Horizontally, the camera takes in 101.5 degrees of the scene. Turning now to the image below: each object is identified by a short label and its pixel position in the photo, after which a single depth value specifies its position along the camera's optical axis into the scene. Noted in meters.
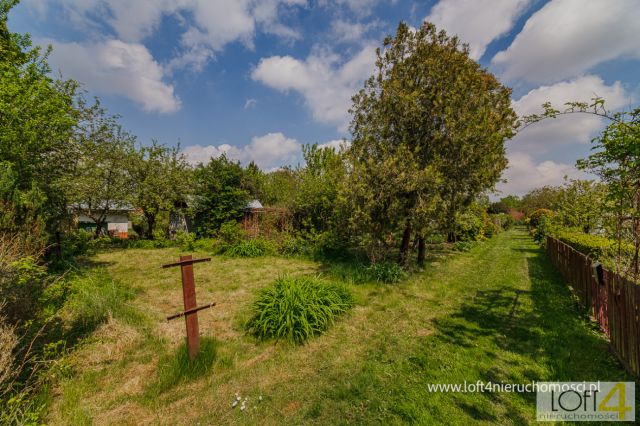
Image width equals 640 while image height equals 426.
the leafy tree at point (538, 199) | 28.29
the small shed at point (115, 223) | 23.82
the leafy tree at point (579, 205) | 11.99
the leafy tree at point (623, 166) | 3.41
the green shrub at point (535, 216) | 24.29
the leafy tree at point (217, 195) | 18.17
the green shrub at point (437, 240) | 17.48
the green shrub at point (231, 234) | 14.51
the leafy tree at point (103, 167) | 11.59
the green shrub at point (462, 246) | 15.27
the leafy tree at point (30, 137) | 5.18
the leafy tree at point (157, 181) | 16.52
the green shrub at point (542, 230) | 15.59
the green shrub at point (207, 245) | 14.76
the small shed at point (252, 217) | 15.59
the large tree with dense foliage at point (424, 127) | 8.37
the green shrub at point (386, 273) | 8.47
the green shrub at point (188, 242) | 15.26
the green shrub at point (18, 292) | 3.38
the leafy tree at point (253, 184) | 21.05
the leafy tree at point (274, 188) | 28.30
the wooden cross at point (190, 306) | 3.90
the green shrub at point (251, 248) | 13.39
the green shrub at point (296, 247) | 13.05
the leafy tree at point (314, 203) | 13.50
